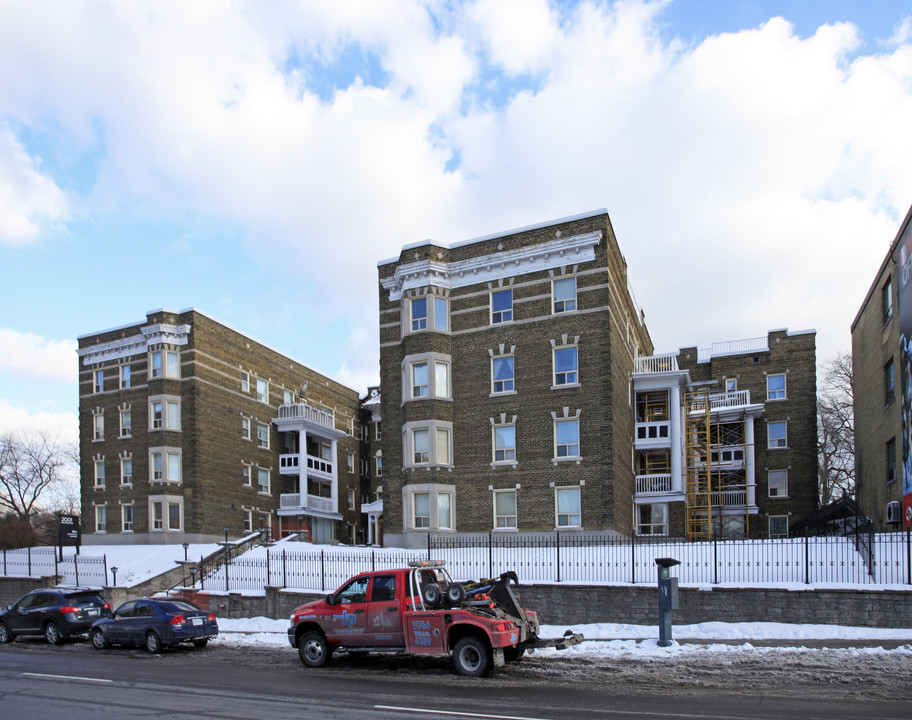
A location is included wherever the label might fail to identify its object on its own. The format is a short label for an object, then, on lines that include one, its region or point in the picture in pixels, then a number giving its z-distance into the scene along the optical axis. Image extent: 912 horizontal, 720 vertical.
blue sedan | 19.11
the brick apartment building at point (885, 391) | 29.30
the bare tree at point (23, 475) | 69.88
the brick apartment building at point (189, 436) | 43.16
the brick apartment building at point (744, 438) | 41.12
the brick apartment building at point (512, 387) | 32.41
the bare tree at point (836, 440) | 57.06
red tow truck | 13.90
